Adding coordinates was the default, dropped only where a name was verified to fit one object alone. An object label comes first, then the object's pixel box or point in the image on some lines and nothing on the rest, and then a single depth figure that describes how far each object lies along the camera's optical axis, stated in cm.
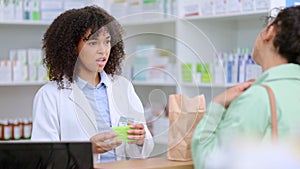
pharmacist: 203
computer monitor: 170
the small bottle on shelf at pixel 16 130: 448
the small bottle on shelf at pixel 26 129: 453
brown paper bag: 197
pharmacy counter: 191
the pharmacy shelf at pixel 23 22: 440
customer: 157
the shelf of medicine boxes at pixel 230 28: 417
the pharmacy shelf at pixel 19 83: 439
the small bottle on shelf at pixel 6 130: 445
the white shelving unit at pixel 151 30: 439
